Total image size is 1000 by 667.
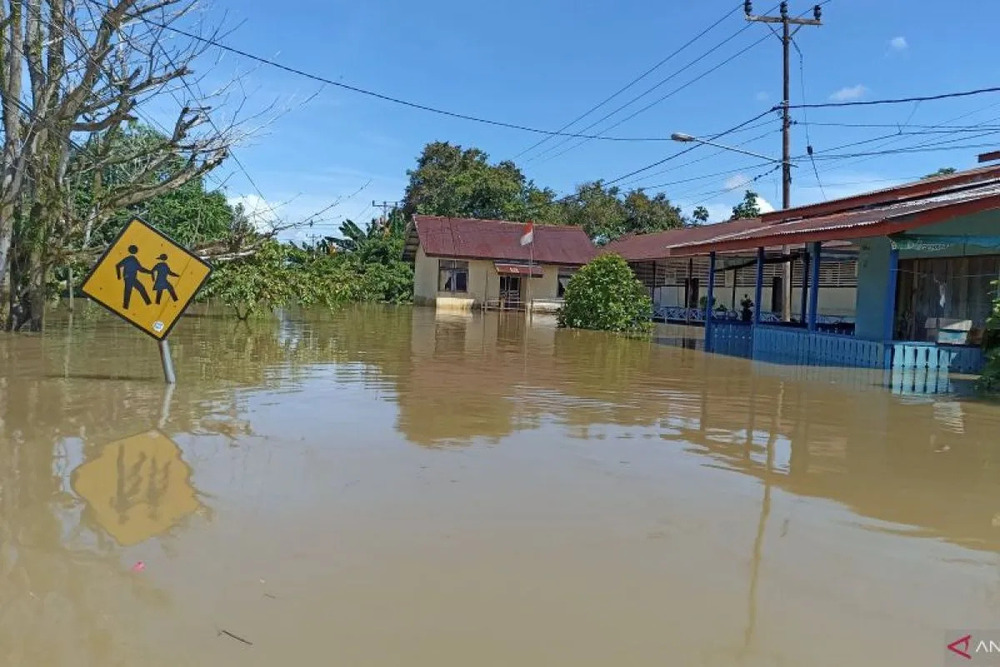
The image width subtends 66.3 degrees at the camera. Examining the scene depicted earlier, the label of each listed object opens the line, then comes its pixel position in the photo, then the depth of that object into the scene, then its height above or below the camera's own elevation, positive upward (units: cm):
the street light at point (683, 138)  2251 +527
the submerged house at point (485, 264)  3881 +226
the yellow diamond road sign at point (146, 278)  920 +17
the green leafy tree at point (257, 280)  2119 +46
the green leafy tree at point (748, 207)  4662 +696
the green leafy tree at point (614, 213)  5119 +677
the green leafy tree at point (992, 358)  1159 -42
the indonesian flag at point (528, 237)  3356 +319
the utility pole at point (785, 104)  2358 +659
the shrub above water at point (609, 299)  2538 +48
